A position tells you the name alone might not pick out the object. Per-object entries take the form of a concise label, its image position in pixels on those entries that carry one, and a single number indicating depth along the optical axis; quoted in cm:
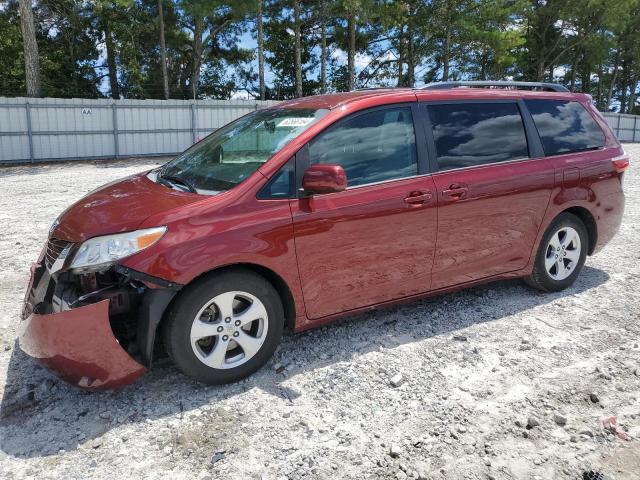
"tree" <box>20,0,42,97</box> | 1909
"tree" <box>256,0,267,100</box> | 2628
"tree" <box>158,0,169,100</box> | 2594
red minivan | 294
